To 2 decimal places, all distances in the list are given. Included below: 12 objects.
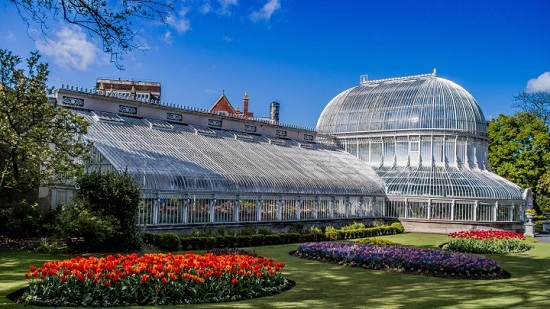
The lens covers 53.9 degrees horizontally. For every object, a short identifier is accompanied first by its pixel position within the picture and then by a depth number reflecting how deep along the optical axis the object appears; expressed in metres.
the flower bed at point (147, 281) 11.31
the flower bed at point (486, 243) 26.25
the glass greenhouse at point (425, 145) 39.12
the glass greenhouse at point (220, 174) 24.48
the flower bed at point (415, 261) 18.30
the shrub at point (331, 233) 30.84
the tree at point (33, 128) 19.20
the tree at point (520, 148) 49.72
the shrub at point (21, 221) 21.19
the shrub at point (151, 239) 22.50
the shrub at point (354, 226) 33.75
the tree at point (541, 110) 57.09
